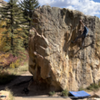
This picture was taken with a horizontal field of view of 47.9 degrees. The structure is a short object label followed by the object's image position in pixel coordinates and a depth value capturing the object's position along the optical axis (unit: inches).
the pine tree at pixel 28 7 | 663.4
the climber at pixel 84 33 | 238.7
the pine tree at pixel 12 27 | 496.1
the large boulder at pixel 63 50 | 220.2
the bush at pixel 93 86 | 257.0
